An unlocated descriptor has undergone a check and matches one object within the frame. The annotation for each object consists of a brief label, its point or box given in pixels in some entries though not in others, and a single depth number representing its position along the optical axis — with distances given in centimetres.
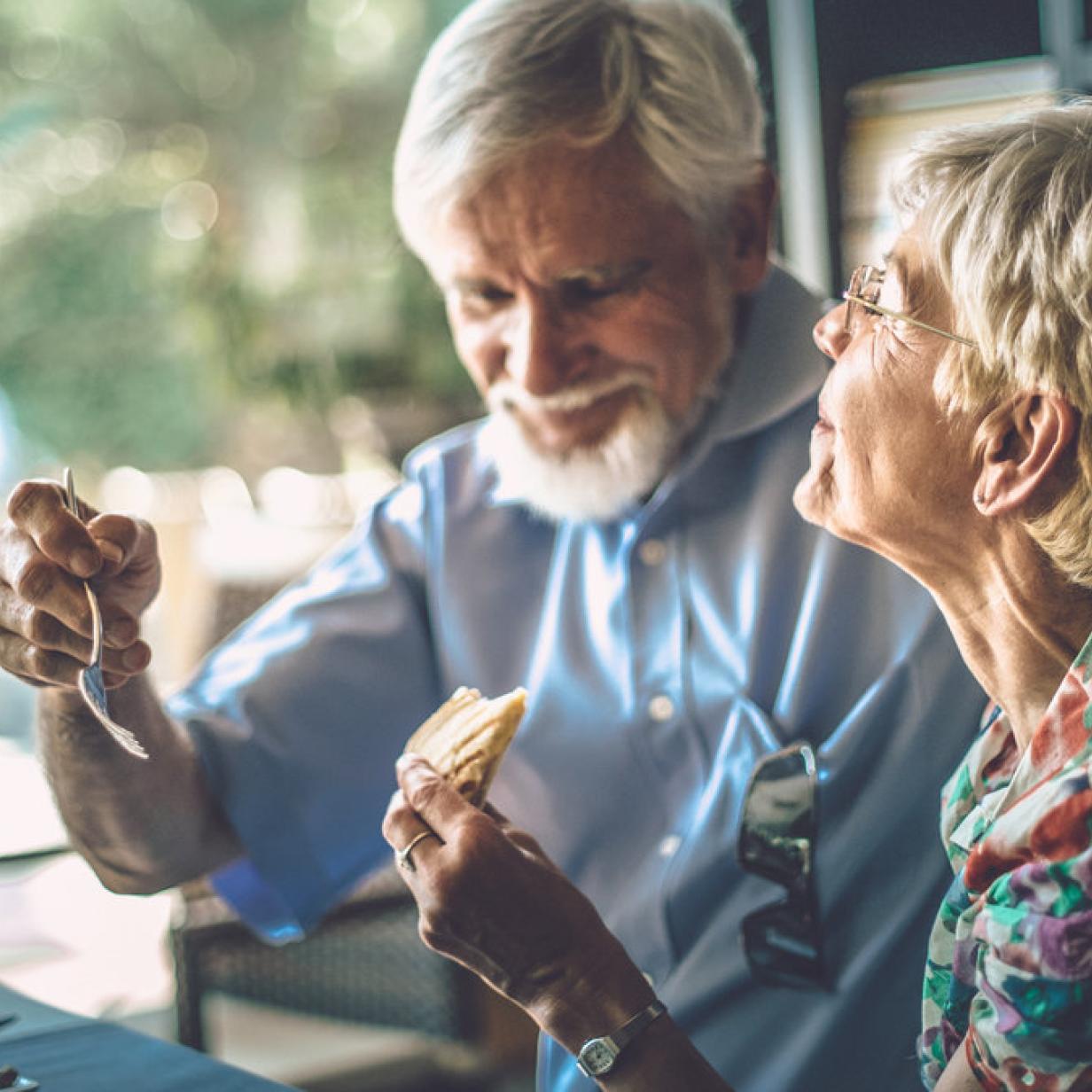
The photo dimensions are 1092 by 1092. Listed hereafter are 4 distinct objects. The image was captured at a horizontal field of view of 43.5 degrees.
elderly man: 147
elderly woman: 105
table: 117
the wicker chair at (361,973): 251
